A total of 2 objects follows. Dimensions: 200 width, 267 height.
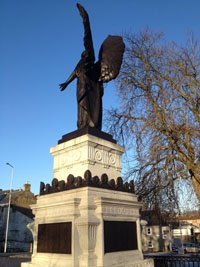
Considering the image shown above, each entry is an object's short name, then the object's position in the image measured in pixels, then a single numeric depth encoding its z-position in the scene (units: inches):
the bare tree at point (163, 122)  469.1
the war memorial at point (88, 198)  242.5
